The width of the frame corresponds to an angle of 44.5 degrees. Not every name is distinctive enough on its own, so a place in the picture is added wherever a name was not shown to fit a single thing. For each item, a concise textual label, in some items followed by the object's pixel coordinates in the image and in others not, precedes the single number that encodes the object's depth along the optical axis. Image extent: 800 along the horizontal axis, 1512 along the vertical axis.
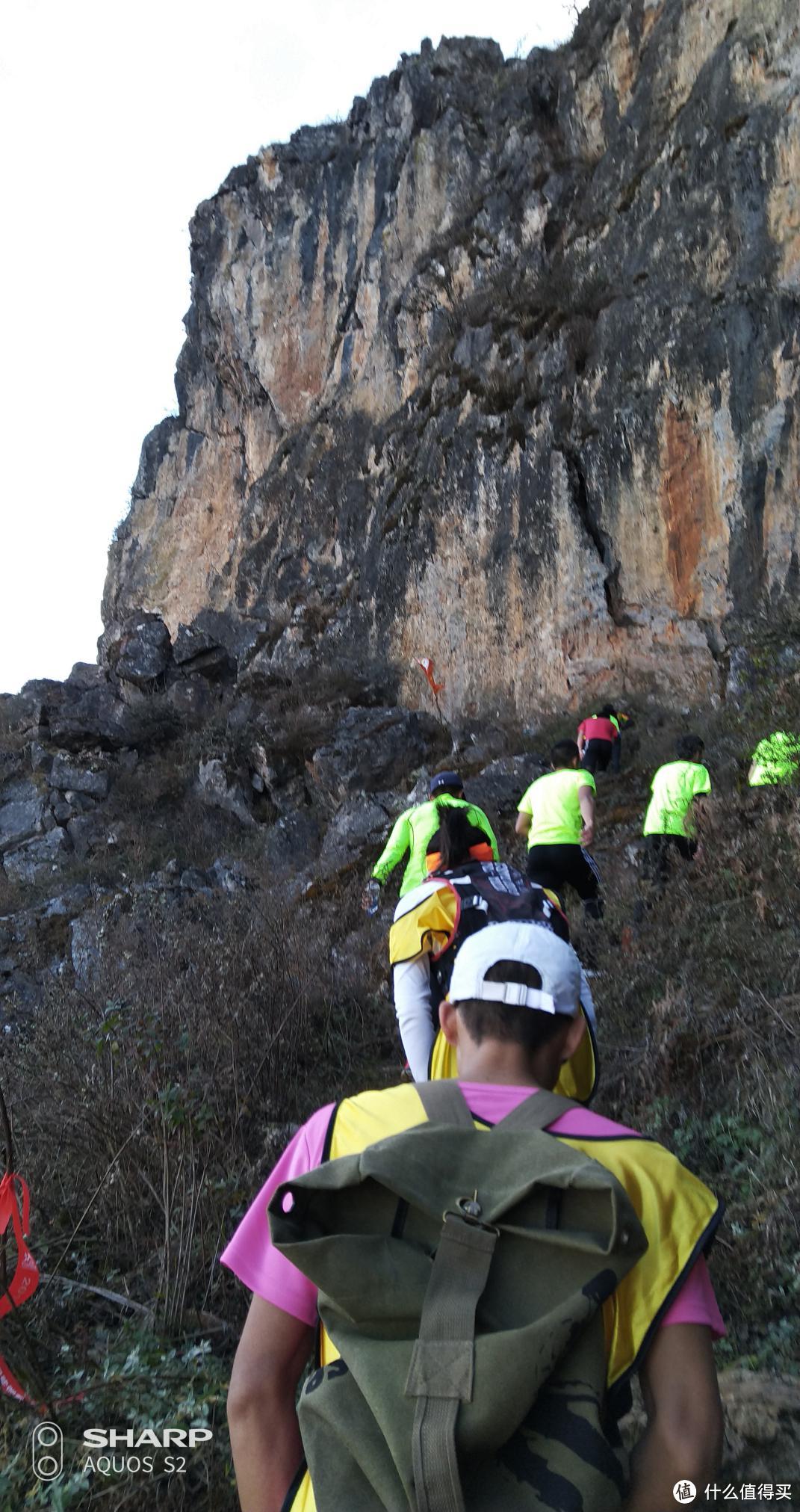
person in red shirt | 10.45
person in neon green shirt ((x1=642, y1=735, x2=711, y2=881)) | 6.92
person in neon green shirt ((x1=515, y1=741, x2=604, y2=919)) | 6.61
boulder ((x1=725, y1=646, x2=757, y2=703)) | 7.58
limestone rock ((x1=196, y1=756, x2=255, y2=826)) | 16.91
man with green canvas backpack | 1.19
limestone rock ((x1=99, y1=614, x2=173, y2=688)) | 20.73
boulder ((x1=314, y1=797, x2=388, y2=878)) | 11.45
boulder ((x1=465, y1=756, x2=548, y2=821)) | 11.65
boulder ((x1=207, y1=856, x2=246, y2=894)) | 12.93
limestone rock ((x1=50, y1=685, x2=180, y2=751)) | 19.48
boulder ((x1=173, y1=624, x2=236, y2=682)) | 21.17
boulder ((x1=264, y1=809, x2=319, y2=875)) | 13.97
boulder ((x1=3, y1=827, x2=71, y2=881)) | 16.56
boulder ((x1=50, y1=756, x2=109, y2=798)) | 18.06
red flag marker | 16.41
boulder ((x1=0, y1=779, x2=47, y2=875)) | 17.64
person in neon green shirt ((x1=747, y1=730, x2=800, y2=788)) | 6.17
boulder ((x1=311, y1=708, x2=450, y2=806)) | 14.84
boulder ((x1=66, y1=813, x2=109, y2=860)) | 16.91
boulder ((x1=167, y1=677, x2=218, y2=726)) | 19.89
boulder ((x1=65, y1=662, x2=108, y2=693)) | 21.48
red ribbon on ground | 2.64
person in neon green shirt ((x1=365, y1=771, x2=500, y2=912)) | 5.11
